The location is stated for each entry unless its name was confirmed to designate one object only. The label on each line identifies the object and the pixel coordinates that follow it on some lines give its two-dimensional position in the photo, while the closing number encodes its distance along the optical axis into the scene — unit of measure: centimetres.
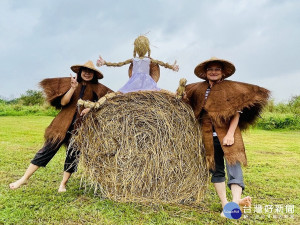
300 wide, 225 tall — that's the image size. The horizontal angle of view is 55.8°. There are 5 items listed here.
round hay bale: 324
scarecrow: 379
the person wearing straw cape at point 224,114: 292
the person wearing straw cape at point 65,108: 347
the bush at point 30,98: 2793
